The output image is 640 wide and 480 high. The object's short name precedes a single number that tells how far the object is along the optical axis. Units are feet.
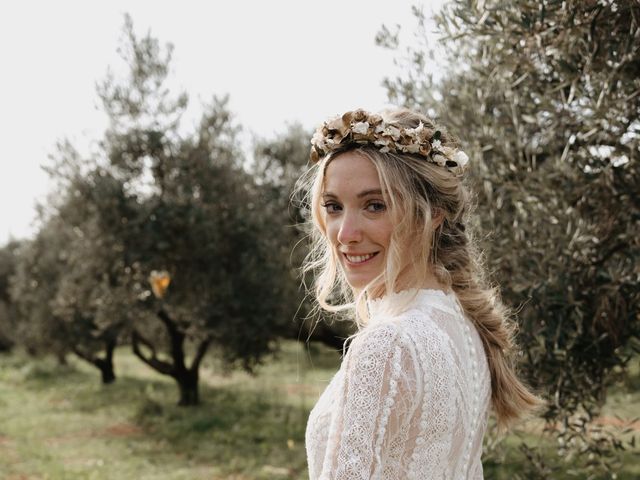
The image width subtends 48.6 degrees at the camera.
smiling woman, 7.14
